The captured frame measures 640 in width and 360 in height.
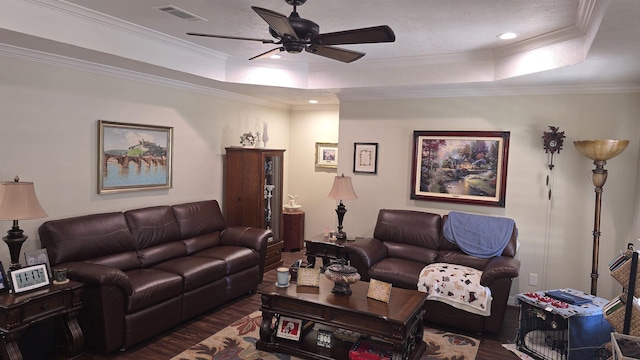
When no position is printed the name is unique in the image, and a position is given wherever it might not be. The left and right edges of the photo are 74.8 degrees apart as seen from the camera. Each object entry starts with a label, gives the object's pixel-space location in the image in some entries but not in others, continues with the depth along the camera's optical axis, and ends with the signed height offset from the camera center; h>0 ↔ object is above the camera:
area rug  3.37 -1.58
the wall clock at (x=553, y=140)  4.41 +0.32
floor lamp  3.90 +0.11
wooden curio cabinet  5.55 -0.44
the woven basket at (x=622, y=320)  2.55 -0.92
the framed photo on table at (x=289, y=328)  3.35 -1.36
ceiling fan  2.44 +0.79
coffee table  2.98 -1.16
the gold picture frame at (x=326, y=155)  6.91 +0.10
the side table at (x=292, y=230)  6.75 -1.13
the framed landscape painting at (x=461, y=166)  4.77 +0.00
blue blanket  4.40 -0.71
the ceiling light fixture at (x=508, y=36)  3.73 +1.20
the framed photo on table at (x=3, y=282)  2.94 -0.94
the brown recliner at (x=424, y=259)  3.81 -0.99
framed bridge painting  4.20 -0.04
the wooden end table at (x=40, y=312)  2.74 -1.13
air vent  3.26 +1.15
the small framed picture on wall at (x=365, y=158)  5.52 +0.07
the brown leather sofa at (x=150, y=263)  3.27 -1.04
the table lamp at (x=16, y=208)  2.99 -0.43
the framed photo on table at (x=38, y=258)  3.10 -0.82
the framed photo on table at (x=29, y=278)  2.88 -0.91
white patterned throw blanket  3.79 -1.13
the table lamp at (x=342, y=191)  4.86 -0.34
